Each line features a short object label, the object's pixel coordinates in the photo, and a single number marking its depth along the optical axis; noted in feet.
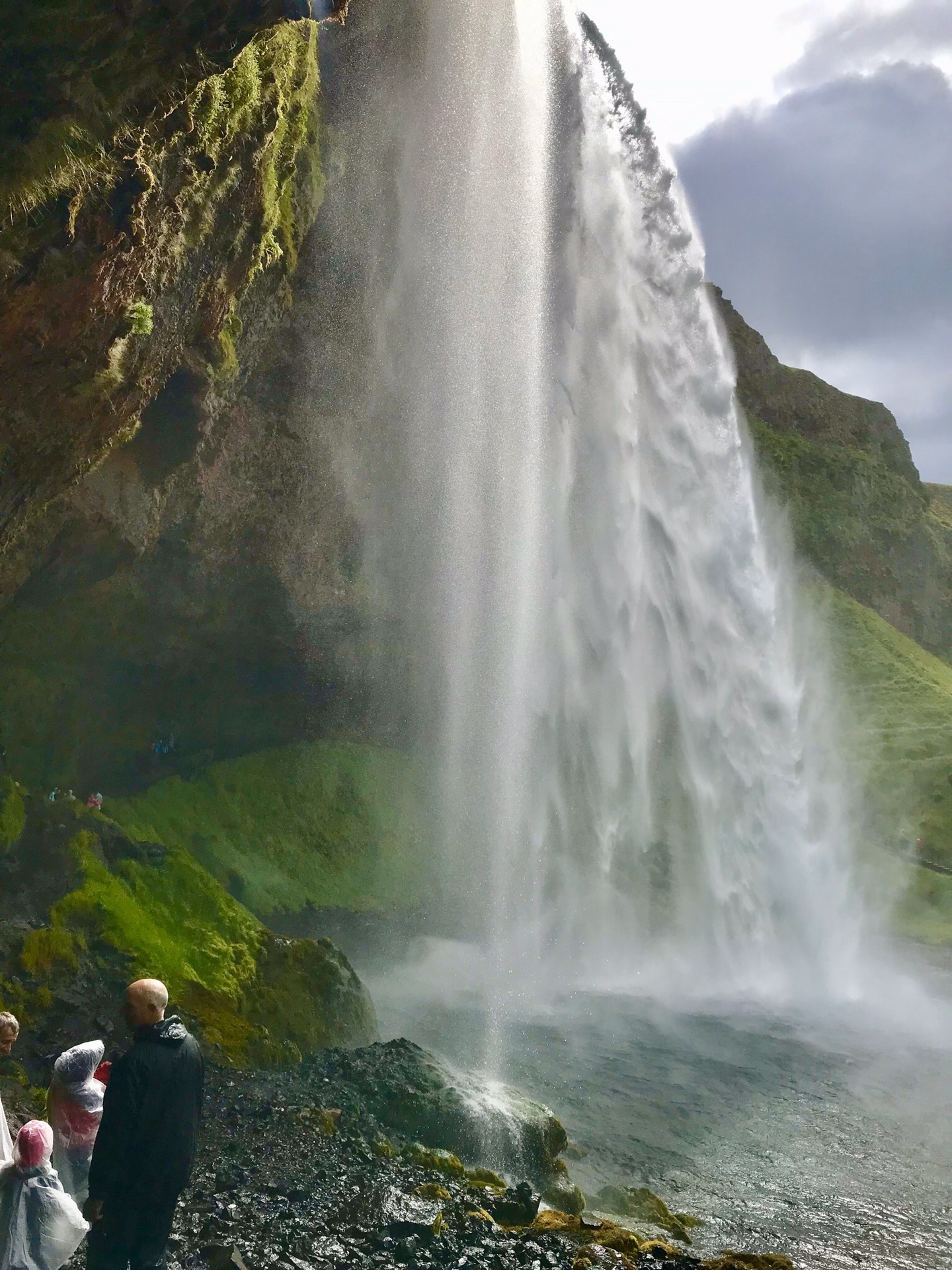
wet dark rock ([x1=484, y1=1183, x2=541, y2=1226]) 26.63
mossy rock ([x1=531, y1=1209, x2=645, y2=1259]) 25.79
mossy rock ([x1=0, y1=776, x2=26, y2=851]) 45.85
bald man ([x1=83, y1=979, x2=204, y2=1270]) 15.12
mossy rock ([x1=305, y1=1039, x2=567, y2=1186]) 31.78
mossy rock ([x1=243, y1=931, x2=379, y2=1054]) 40.83
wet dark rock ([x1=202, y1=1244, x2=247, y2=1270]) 20.75
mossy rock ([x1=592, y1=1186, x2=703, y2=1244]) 30.01
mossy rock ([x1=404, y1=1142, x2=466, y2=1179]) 29.48
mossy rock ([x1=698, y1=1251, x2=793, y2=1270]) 25.70
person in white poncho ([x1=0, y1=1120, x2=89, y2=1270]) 14.51
